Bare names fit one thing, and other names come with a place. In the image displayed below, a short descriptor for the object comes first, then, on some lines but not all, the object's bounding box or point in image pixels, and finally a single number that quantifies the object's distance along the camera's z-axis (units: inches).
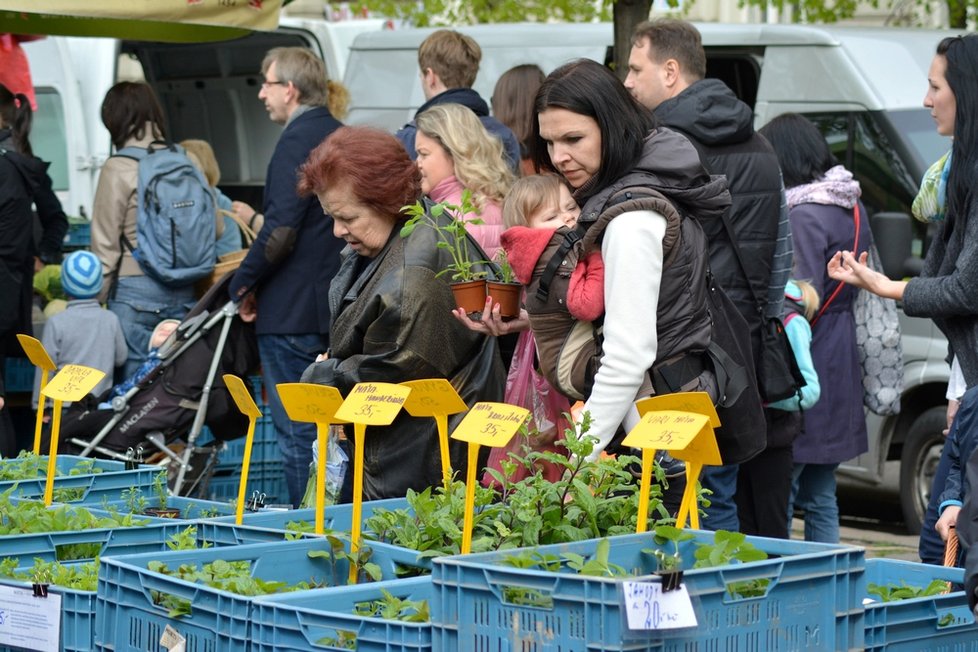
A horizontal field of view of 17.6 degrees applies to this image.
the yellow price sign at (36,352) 334.7
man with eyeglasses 510.5
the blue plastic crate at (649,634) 183.7
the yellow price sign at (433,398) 262.4
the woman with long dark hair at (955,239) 341.3
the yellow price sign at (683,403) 230.2
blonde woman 426.2
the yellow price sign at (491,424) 231.8
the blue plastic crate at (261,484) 545.7
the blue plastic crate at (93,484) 325.6
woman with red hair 336.2
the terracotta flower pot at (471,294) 332.6
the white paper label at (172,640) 214.3
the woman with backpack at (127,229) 583.6
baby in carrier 294.7
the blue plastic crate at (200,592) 210.5
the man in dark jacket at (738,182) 395.6
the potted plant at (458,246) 333.8
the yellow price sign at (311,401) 260.3
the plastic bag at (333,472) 344.7
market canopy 467.8
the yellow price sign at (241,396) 286.2
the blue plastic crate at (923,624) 208.9
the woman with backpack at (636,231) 285.3
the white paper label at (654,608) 180.2
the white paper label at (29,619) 235.4
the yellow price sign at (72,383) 315.0
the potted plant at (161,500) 309.4
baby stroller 516.0
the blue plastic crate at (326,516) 276.6
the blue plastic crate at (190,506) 305.4
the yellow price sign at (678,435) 217.7
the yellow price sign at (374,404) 251.8
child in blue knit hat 546.3
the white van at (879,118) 623.9
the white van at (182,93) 840.9
